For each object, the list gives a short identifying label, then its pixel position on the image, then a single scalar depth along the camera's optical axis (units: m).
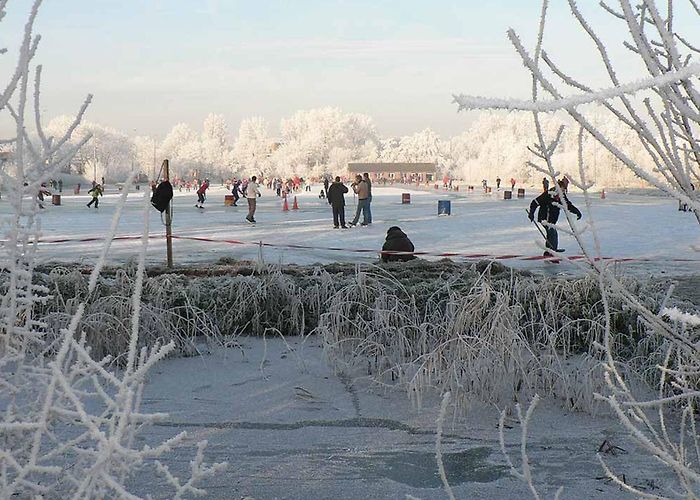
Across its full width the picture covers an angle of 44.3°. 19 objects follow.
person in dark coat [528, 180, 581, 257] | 12.78
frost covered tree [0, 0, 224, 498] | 1.66
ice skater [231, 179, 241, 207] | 35.78
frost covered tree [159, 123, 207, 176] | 130.62
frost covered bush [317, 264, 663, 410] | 5.62
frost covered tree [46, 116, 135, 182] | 111.81
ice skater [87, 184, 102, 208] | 31.75
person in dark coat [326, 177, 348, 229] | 19.69
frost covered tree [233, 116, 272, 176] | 131.50
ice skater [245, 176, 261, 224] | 22.08
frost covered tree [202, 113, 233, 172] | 134.62
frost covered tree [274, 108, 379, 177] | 125.56
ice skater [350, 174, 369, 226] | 20.16
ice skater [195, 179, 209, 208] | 33.08
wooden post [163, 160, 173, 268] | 10.95
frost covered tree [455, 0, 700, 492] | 1.04
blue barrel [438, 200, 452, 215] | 25.47
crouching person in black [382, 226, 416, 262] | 10.90
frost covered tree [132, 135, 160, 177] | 135.10
